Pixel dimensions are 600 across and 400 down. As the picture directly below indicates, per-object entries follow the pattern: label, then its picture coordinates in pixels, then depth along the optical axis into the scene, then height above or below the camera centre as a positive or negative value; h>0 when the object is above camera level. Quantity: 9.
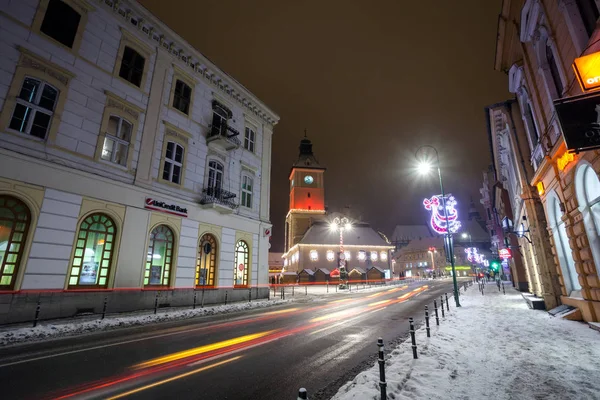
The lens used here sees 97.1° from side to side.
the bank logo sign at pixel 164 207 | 15.22 +3.59
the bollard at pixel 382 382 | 4.11 -1.73
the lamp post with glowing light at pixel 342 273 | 36.90 -0.62
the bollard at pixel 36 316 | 9.67 -1.69
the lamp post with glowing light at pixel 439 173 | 17.80 +6.36
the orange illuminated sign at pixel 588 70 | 5.20 +3.81
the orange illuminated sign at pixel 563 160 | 9.39 +3.89
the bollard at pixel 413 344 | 6.32 -1.75
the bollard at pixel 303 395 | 2.34 -1.10
